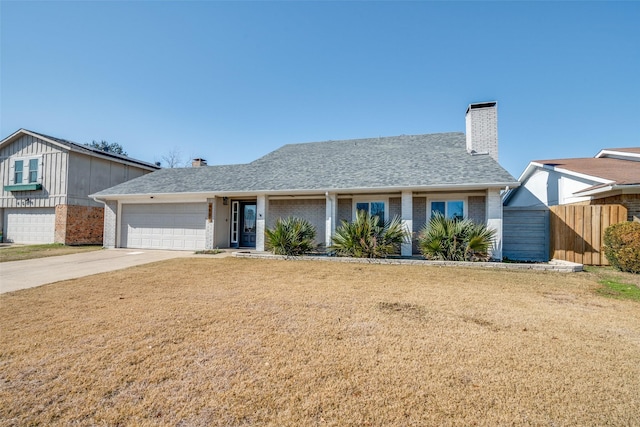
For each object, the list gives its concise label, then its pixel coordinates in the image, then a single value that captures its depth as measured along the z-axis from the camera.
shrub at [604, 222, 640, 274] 8.50
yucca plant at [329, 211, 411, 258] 10.82
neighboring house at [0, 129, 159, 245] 17.30
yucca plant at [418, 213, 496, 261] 9.98
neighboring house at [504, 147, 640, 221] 9.70
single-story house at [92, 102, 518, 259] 11.75
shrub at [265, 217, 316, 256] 11.63
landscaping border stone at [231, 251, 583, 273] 8.96
